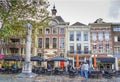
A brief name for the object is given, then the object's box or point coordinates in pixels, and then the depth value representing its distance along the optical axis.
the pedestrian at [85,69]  9.18
